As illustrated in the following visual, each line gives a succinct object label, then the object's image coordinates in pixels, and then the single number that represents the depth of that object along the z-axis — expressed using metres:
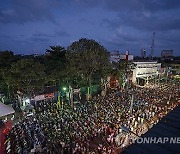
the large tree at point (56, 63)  32.69
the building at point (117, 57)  58.11
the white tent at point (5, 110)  16.39
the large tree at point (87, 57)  35.41
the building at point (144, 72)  60.36
